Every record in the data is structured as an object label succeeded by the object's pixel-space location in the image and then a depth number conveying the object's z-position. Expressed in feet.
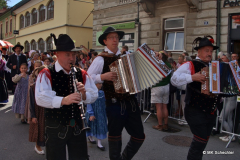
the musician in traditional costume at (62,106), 8.41
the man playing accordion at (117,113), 10.57
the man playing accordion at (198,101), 10.78
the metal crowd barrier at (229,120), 17.82
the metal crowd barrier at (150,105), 23.34
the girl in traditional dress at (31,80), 15.97
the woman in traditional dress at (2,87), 28.78
